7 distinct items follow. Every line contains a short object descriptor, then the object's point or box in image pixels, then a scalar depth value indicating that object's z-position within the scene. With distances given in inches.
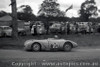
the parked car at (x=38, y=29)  1009.5
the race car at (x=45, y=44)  548.1
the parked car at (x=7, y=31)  989.2
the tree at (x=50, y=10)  1117.5
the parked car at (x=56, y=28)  1091.3
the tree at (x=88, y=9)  2941.9
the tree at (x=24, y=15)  2847.0
